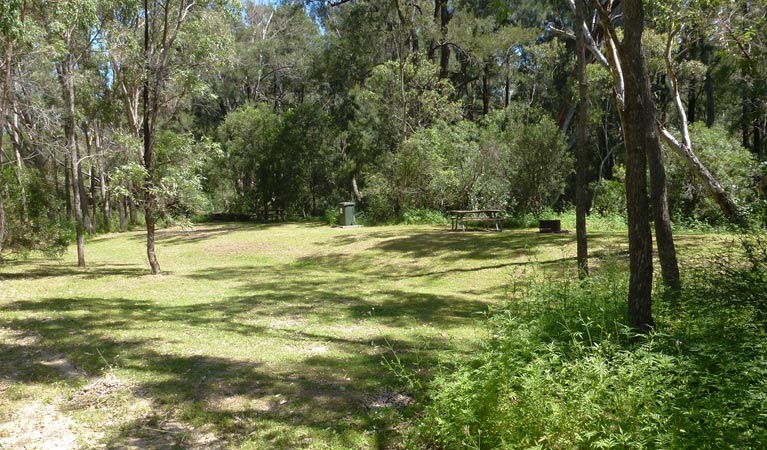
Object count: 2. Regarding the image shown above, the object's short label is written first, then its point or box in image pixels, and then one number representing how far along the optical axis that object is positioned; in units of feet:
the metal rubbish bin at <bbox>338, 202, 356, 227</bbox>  77.20
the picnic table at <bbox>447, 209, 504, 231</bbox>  58.77
